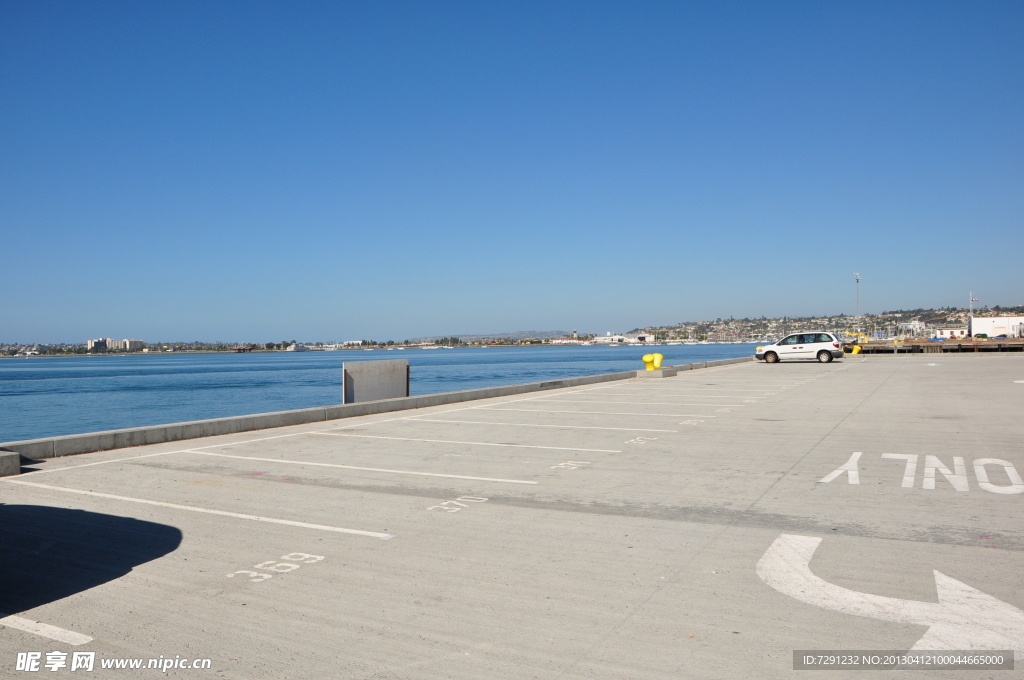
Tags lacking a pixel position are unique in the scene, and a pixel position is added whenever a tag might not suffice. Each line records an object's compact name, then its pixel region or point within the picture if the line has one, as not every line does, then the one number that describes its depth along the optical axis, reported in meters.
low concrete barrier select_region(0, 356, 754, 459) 10.89
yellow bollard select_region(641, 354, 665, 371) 30.30
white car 40.19
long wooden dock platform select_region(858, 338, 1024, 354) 61.78
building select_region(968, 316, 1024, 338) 103.06
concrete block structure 17.19
